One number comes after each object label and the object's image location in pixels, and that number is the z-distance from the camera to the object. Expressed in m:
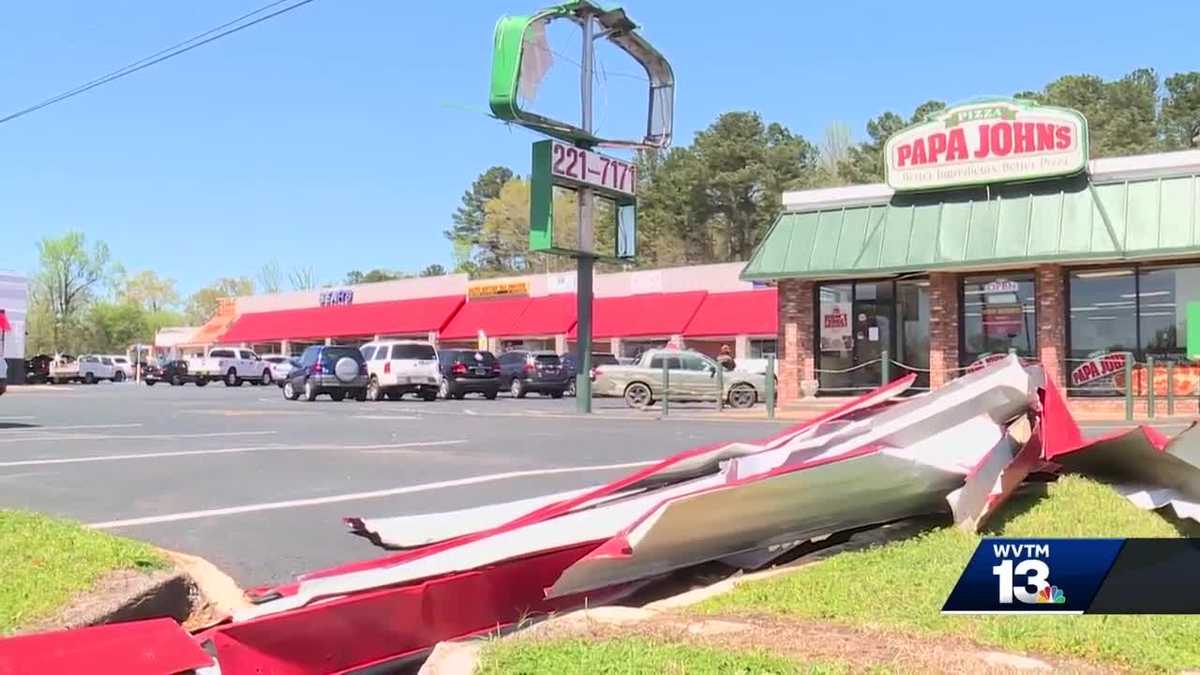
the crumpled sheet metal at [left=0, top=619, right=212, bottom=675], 3.91
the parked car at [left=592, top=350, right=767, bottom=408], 26.36
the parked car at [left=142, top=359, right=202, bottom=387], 52.12
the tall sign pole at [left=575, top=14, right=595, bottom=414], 25.45
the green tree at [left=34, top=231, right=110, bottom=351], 90.19
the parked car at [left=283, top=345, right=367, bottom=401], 30.12
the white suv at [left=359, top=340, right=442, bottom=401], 30.22
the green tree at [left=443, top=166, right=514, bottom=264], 93.00
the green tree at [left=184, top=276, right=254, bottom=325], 115.88
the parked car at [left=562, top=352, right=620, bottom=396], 32.72
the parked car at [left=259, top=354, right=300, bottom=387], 50.19
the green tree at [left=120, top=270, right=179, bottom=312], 114.81
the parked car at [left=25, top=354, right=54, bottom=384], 55.94
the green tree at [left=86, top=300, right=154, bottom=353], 95.25
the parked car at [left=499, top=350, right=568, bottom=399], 34.38
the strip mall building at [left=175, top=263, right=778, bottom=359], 41.23
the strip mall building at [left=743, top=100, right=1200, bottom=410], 21.25
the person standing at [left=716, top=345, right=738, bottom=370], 29.00
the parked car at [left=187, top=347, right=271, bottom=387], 50.12
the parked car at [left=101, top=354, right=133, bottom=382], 64.12
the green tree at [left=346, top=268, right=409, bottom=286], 103.31
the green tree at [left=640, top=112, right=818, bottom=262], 65.25
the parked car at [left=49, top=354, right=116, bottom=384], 57.16
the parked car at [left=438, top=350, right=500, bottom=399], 31.86
